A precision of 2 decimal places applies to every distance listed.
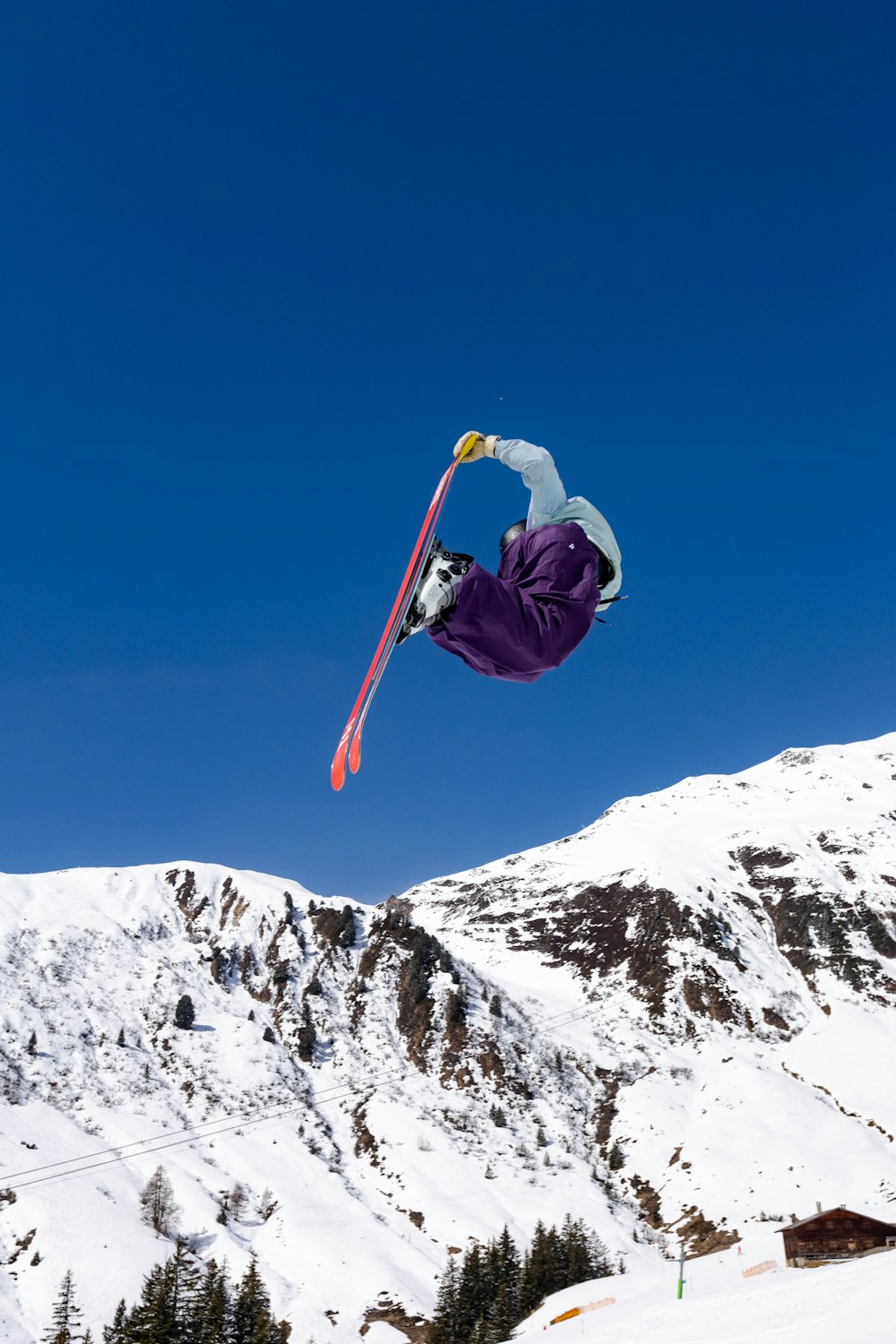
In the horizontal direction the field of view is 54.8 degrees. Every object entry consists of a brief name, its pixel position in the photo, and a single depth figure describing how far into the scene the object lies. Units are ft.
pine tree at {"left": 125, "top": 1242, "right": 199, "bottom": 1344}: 124.98
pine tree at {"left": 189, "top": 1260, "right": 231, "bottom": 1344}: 131.34
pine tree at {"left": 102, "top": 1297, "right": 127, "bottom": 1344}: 128.16
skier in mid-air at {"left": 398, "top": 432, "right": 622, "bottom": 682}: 22.58
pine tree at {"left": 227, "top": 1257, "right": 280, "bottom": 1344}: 139.03
